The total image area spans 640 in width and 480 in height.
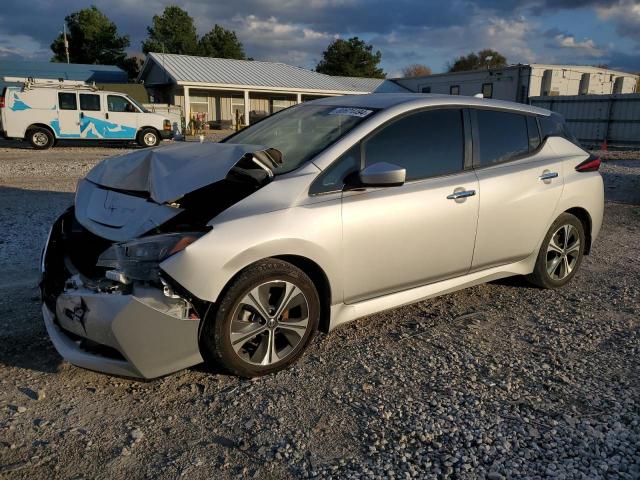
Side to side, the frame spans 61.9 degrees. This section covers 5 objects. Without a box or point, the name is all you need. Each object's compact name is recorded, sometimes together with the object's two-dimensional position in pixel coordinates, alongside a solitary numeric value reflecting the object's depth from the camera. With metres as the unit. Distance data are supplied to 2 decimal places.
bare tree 84.25
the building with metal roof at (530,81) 33.12
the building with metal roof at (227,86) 31.95
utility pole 45.20
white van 17.52
